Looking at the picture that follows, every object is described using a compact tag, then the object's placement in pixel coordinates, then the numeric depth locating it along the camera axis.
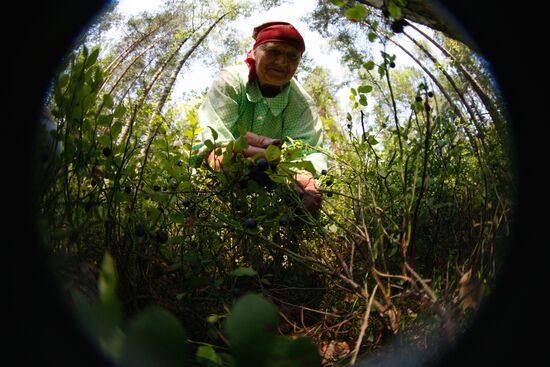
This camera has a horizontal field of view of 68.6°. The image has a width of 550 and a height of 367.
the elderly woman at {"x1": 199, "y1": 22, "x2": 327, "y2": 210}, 1.73
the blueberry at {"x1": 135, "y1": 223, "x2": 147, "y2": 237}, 0.91
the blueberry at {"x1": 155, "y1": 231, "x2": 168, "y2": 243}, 0.95
